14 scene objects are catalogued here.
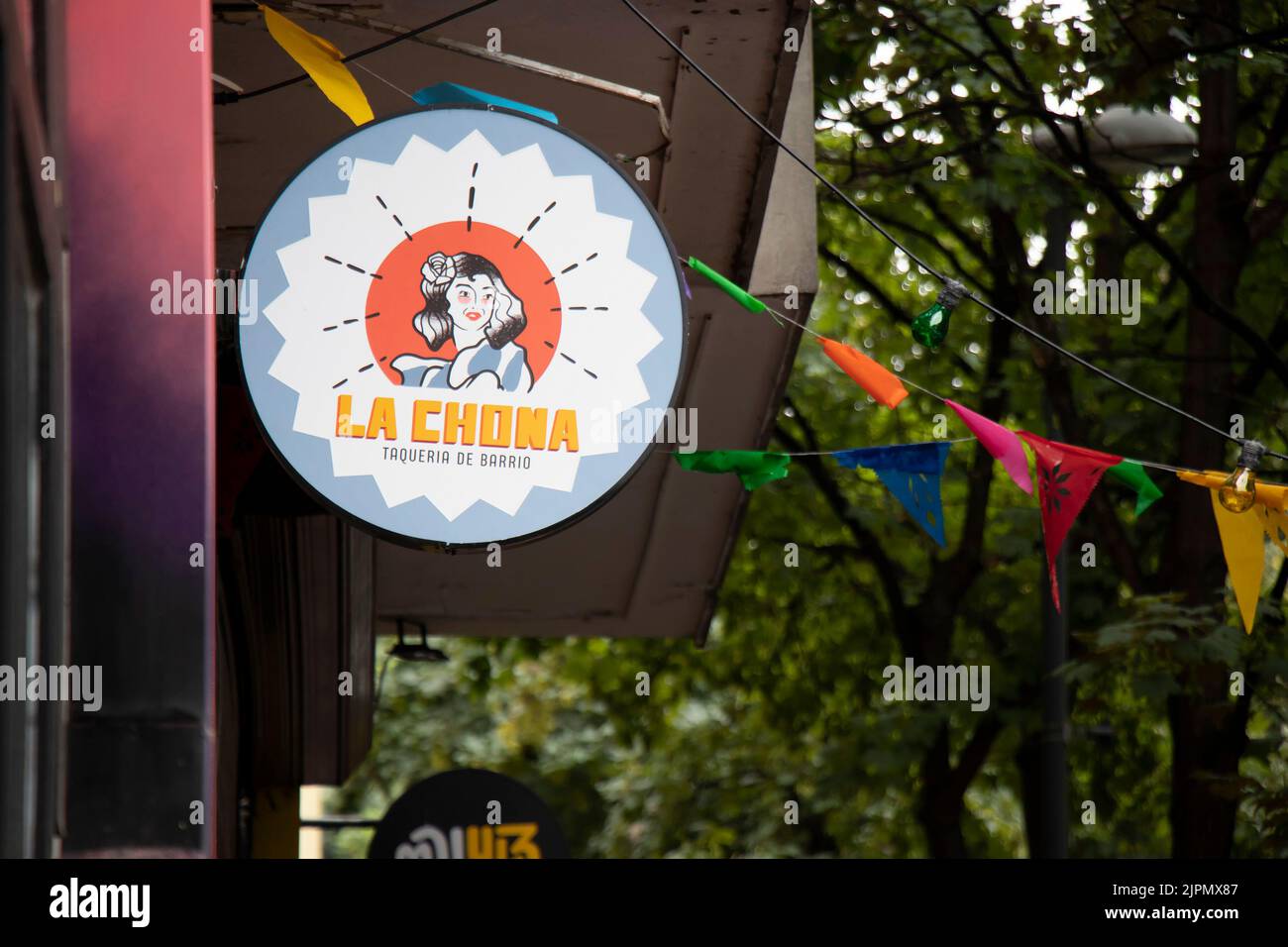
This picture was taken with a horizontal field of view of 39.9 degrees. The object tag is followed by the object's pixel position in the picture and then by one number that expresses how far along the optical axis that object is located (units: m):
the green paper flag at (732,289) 5.53
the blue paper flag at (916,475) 6.03
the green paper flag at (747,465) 6.32
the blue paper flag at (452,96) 4.97
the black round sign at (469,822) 11.36
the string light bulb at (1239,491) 5.86
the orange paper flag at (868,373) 5.80
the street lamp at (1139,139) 9.64
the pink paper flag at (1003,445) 5.85
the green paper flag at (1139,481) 6.11
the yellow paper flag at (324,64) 4.99
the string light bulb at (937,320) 5.74
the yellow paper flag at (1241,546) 5.85
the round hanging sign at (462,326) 4.48
